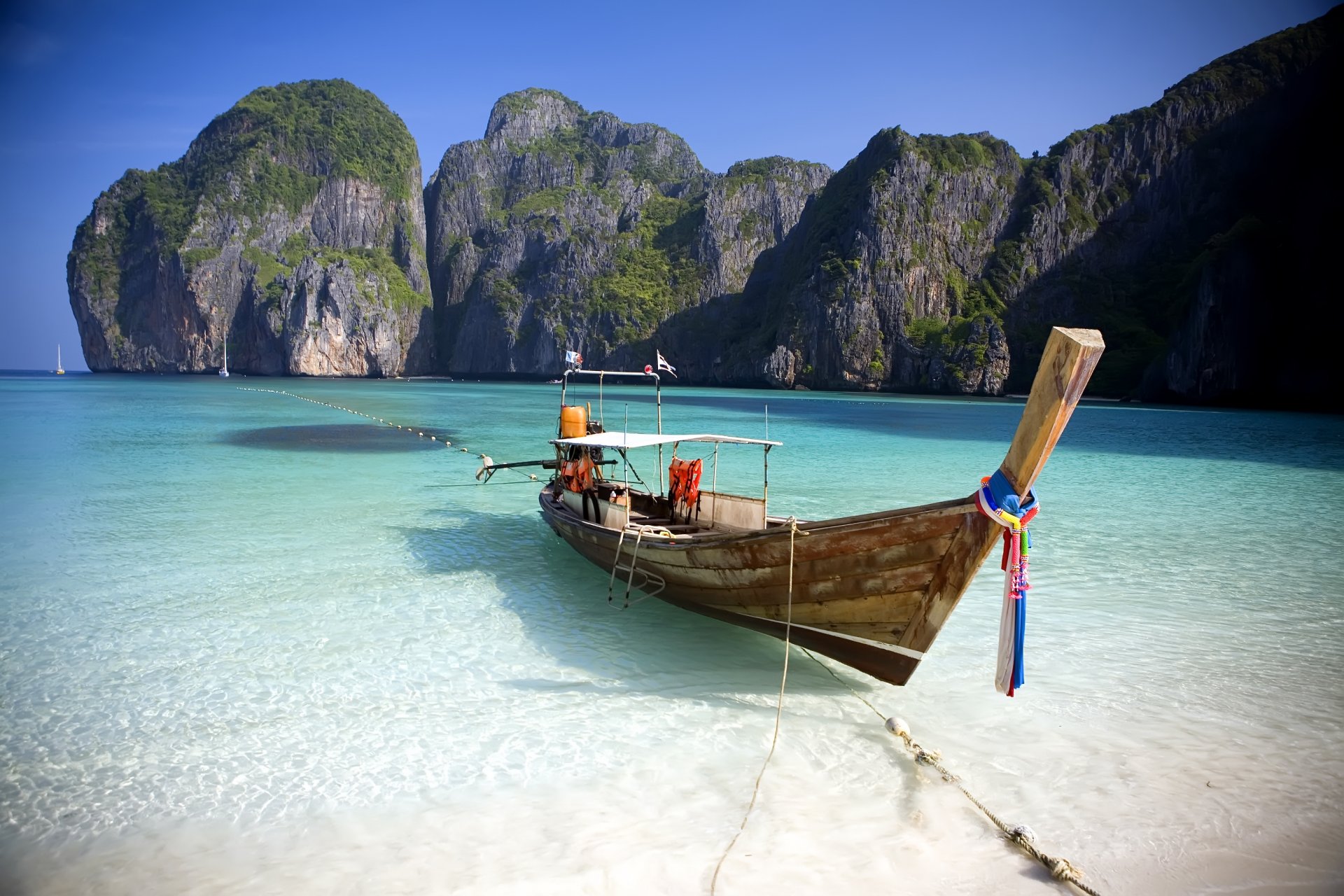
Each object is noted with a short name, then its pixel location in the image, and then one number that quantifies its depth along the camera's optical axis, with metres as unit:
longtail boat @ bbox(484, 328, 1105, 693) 5.11
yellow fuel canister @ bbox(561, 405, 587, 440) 13.93
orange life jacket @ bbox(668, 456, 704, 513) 10.62
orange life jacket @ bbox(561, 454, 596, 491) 11.78
